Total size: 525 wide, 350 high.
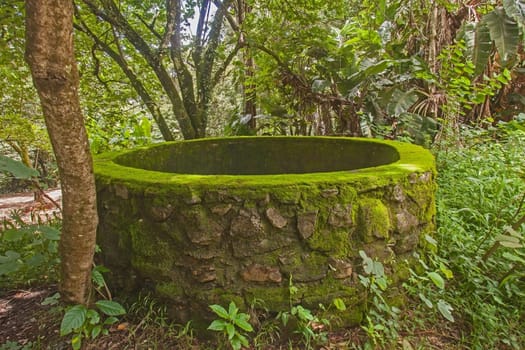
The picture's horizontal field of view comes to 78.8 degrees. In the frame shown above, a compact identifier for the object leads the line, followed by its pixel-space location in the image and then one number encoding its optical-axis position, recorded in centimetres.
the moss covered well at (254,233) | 141
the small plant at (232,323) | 128
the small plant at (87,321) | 124
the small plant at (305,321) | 141
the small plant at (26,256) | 130
